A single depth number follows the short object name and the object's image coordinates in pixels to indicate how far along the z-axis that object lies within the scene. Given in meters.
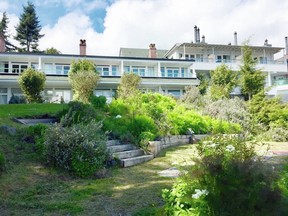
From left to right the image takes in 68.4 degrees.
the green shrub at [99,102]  11.43
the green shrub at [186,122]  10.48
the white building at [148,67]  24.43
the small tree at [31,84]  18.48
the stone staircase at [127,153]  6.34
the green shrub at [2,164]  4.65
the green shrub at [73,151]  5.23
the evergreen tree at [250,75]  19.96
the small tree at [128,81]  17.71
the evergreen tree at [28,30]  40.74
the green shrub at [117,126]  7.82
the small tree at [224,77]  25.42
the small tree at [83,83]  16.87
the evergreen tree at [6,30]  41.63
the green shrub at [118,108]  10.24
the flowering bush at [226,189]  2.09
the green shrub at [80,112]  7.43
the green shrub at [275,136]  12.23
